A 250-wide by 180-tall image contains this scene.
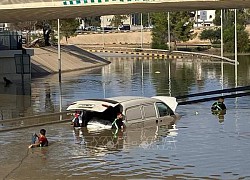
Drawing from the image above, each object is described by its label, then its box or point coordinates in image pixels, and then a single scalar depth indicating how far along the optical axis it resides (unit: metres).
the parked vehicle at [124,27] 166.62
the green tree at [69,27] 85.00
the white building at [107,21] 182.38
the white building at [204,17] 172.64
